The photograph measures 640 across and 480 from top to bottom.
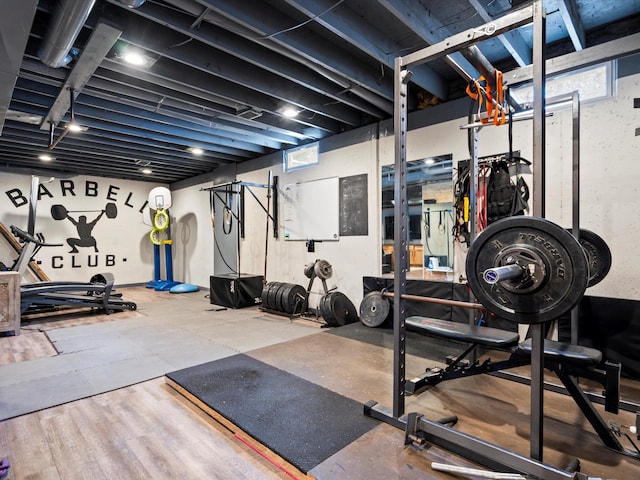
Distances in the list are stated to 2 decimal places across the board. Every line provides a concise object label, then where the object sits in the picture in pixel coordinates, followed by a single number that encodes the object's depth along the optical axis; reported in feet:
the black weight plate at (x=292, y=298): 17.56
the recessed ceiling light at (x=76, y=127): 13.62
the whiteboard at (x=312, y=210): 17.74
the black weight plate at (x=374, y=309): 14.67
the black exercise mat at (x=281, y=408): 6.39
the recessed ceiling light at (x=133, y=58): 10.03
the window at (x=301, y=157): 18.86
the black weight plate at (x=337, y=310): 15.28
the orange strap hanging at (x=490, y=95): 6.91
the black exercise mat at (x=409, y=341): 11.48
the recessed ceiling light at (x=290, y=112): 14.53
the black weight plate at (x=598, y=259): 8.49
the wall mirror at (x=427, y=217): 14.32
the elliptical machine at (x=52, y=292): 17.01
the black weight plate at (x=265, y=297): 18.57
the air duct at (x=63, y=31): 7.14
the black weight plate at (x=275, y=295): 18.12
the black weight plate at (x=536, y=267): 4.61
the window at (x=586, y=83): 10.03
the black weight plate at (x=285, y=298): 17.58
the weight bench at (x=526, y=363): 6.18
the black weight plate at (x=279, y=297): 17.93
